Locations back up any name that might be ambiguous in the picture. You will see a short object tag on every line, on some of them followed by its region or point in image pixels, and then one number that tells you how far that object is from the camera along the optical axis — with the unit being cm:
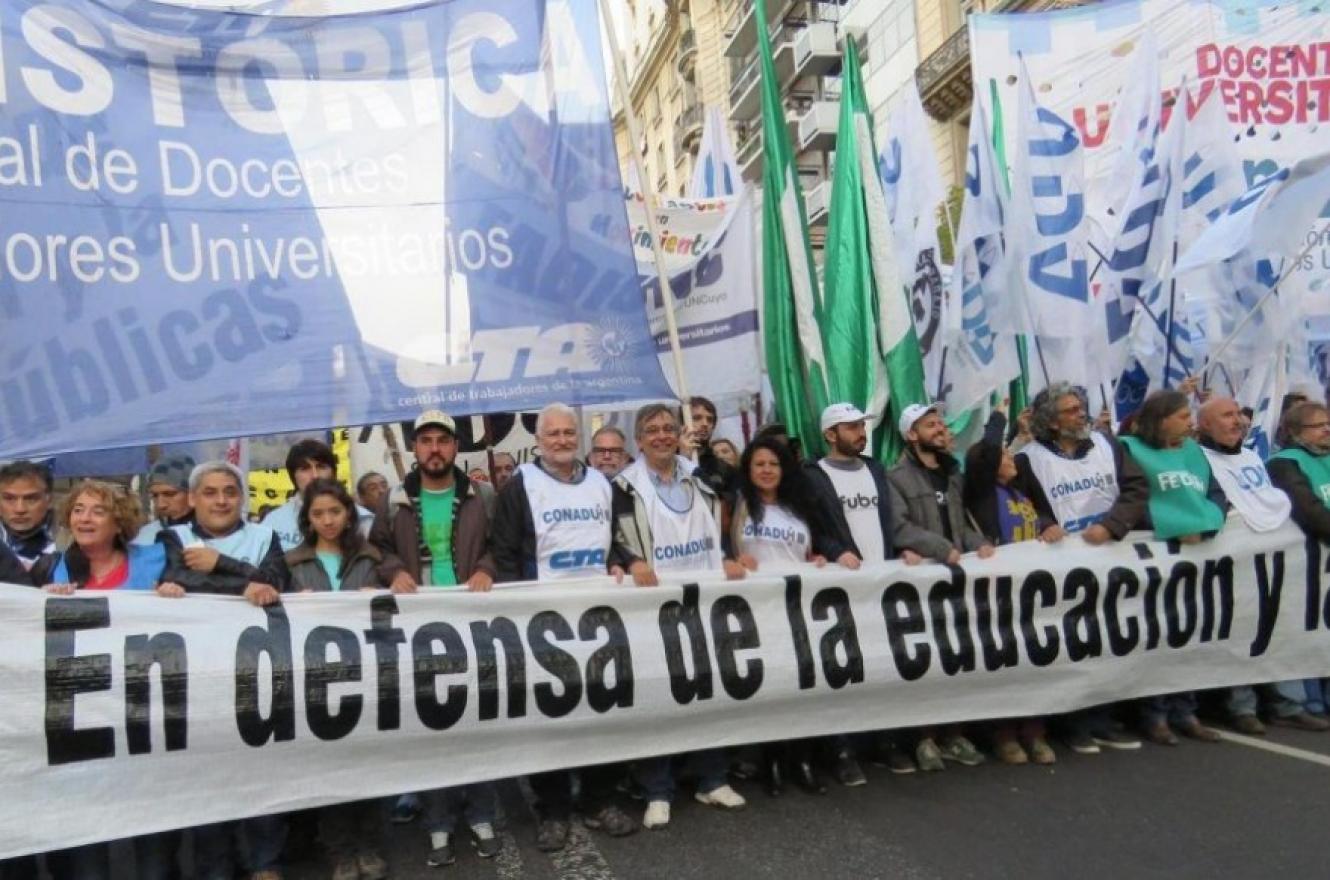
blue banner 372
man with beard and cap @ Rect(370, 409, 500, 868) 381
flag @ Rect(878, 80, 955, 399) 675
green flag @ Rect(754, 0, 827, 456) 552
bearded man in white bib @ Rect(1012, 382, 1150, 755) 443
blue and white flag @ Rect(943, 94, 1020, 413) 573
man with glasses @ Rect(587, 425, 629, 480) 504
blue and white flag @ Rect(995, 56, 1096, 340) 568
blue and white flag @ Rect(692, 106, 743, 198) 1008
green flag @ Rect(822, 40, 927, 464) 549
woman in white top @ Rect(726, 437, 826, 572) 416
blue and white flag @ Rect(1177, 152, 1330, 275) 547
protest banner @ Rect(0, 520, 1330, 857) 312
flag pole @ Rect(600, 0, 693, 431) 440
